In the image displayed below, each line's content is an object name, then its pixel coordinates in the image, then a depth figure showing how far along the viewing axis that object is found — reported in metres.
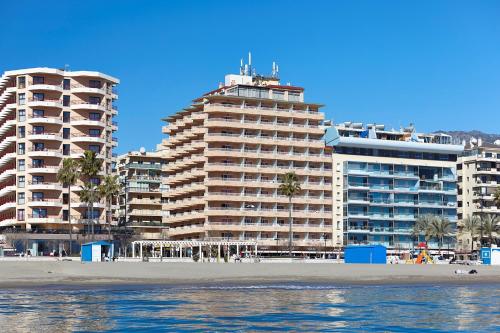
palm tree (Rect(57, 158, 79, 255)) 135.62
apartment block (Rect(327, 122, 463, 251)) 168.25
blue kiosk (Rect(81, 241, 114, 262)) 112.19
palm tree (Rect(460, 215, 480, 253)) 174.38
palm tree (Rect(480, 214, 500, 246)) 171.94
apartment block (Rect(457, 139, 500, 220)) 188.50
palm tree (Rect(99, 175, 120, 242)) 142.45
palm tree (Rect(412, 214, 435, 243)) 168.04
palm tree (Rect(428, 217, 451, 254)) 167.50
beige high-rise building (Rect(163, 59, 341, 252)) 154.12
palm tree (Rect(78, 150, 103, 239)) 140.00
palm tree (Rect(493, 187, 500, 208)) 165.38
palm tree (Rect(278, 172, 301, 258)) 144.75
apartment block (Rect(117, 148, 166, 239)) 177.00
